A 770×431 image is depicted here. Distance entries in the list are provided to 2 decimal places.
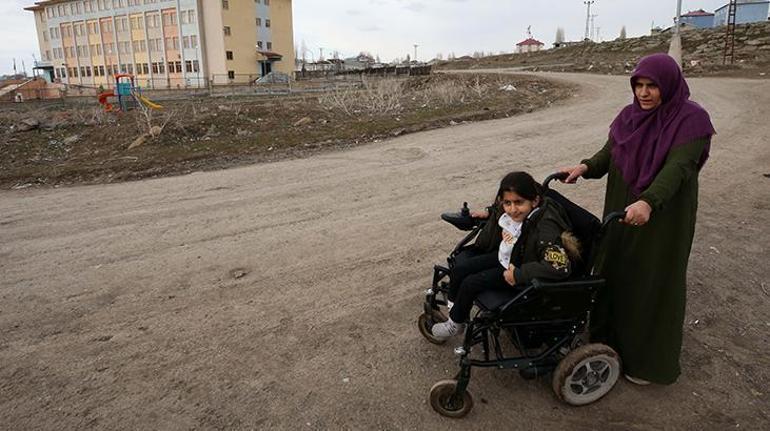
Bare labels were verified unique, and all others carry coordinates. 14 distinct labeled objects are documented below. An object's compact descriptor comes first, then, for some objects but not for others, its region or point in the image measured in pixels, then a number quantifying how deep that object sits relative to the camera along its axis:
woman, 2.70
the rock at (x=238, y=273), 4.71
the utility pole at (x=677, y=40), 17.35
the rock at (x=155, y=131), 12.35
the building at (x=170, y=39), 61.97
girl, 2.77
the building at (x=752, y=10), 55.75
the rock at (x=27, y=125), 15.23
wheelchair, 2.80
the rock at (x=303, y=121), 14.12
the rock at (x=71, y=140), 13.17
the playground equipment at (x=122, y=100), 19.38
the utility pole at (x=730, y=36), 29.75
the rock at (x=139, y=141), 11.80
